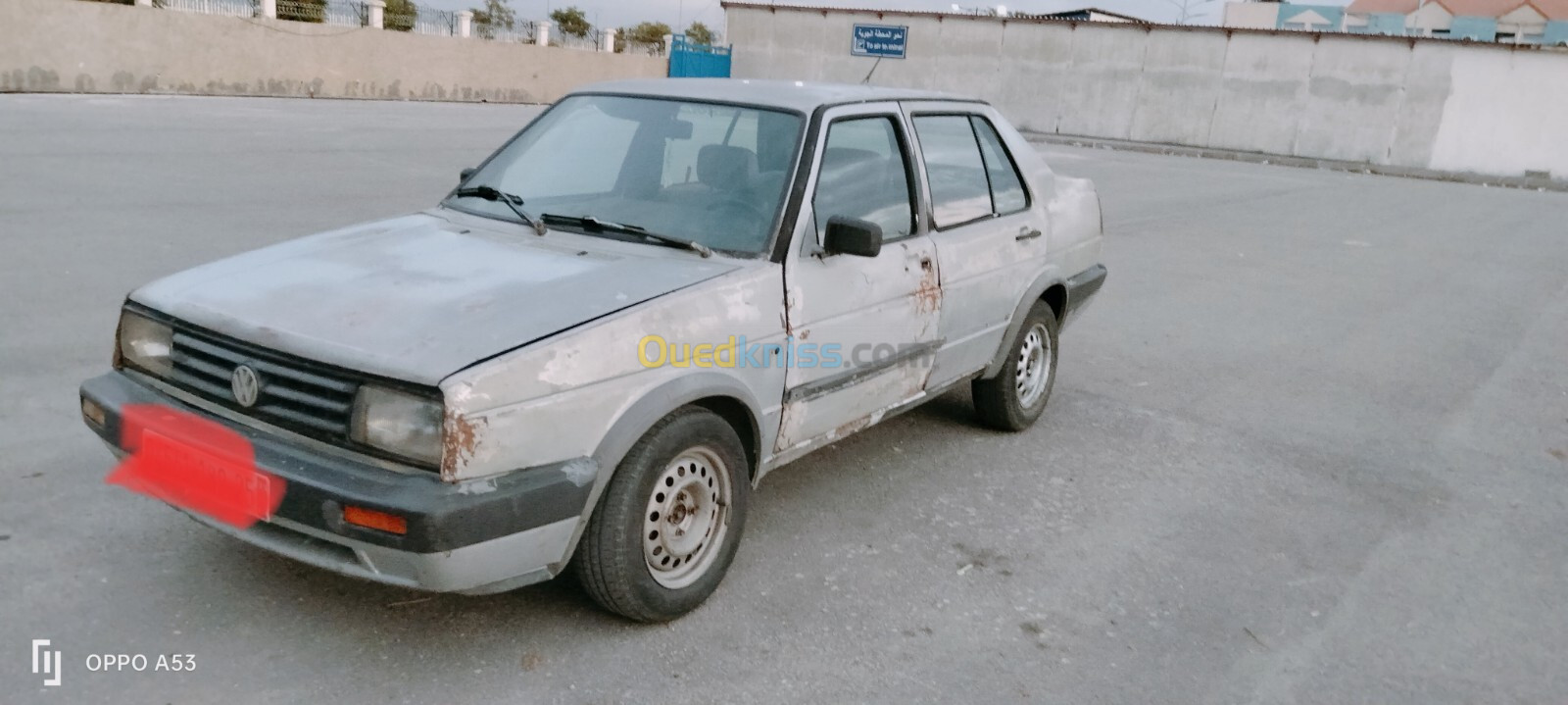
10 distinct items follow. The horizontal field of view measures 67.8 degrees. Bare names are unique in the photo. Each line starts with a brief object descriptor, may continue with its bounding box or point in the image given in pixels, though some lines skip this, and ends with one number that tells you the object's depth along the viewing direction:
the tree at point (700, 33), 46.16
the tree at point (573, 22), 40.41
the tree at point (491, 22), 35.28
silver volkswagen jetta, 2.82
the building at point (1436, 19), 65.06
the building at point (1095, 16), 55.40
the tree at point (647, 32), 43.45
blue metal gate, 41.97
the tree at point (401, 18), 32.75
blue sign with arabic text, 40.19
